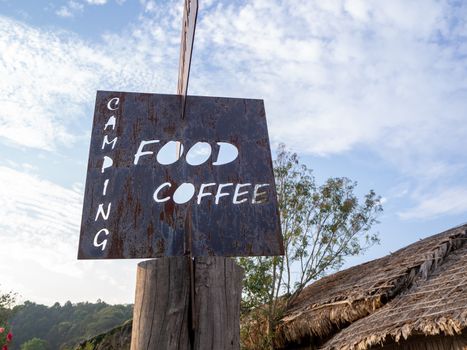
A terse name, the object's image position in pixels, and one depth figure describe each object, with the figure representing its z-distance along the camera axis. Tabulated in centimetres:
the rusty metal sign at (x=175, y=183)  189
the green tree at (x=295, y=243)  1004
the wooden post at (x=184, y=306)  160
